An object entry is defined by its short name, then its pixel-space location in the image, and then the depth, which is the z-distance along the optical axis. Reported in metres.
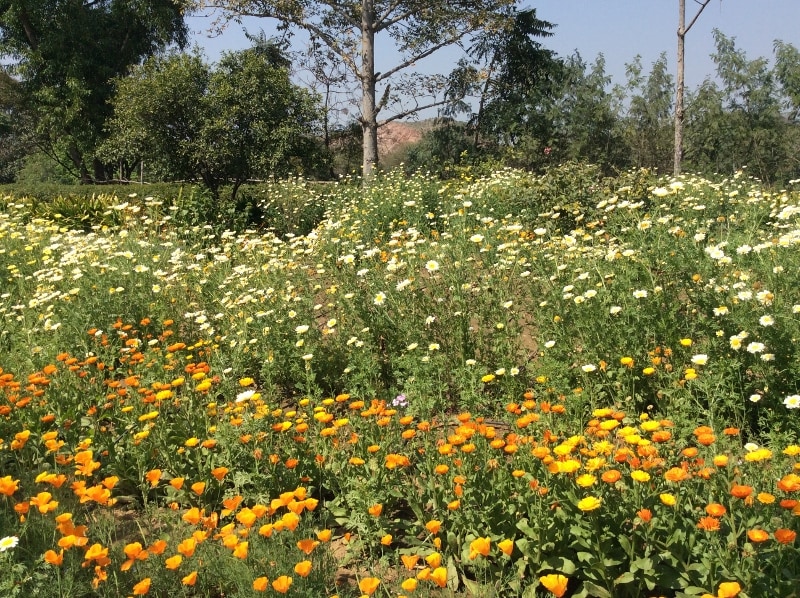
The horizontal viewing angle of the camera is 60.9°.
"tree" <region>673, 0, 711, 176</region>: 12.57
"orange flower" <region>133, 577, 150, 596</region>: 2.01
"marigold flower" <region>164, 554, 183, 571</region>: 2.09
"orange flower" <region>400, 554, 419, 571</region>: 2.05
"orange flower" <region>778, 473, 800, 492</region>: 1.97
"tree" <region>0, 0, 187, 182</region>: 24.14
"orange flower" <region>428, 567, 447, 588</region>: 1.92
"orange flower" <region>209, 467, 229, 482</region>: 2.65
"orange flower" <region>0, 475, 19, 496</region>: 2.48
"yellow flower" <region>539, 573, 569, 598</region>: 1.91
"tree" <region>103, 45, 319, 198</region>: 13.23
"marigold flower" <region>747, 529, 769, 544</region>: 1.86
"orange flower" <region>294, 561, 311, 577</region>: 1.99
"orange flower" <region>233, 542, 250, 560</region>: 2.09
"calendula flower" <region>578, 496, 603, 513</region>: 2.06
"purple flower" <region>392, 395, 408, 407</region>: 3.49
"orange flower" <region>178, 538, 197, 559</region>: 2.14
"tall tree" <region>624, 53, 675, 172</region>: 28.88
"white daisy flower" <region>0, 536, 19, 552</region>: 2.34
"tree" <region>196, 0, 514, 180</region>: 15.46
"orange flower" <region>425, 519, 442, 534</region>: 2.23
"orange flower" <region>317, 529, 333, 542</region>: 2.26
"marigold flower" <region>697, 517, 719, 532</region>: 1.94
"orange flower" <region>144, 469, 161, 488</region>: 2.61
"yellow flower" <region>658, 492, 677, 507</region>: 2.10
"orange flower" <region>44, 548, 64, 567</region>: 2.11
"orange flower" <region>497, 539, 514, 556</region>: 2.09
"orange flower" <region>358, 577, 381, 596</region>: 1.93
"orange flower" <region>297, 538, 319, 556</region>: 2.19
